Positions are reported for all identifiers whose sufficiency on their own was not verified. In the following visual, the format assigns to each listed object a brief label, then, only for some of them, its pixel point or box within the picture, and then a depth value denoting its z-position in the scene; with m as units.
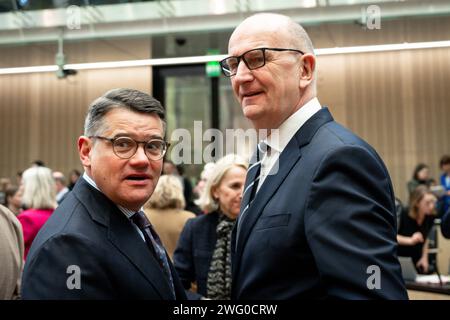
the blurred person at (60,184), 6.10
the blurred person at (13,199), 4.25
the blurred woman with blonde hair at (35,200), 3.07
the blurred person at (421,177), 7.15
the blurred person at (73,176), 8.05
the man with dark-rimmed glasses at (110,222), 1.13
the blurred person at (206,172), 3.38
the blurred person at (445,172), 6.84
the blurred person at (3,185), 6.43
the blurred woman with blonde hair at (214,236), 2.49
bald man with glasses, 1.02
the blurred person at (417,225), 4.78
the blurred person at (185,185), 5.34
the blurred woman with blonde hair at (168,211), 3.34
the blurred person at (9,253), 2.04
